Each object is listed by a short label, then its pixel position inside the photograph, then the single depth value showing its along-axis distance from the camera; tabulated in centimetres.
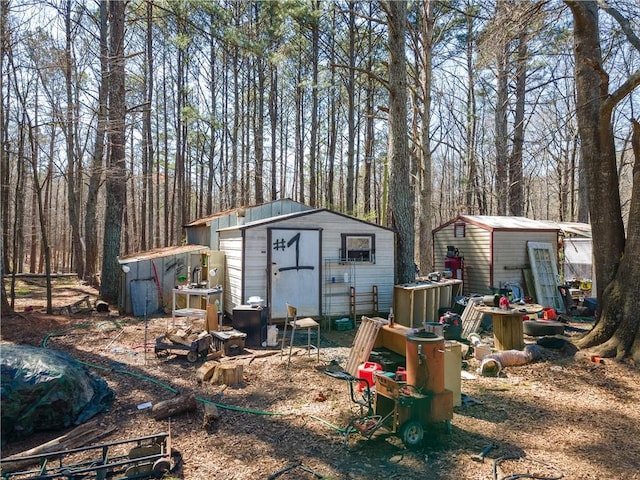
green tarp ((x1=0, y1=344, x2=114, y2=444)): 388
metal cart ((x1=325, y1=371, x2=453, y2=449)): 372
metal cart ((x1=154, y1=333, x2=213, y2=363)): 639
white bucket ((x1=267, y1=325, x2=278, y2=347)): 756
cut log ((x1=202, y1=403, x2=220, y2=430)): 418
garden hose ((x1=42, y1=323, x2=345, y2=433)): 434
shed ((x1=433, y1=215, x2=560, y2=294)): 1184
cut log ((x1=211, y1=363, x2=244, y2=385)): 544
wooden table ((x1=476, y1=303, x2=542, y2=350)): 691
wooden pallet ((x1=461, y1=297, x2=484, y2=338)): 820
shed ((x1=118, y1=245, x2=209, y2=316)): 1043
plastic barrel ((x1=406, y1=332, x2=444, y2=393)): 383
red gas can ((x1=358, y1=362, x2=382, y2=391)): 503
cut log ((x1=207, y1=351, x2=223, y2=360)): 648
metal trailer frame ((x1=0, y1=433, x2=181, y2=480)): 312
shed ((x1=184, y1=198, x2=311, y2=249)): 1282
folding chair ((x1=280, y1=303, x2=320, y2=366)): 633
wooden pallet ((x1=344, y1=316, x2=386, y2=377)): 562
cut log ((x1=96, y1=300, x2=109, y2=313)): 1045
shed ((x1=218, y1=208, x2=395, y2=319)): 857
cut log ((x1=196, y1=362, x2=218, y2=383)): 555
